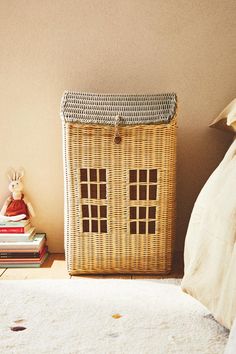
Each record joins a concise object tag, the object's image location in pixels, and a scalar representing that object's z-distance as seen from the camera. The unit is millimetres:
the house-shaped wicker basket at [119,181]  1681
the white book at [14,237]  1855
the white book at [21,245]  1846
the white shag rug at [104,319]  1188
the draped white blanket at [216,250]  1150
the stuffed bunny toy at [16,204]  1917
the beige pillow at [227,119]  1644
